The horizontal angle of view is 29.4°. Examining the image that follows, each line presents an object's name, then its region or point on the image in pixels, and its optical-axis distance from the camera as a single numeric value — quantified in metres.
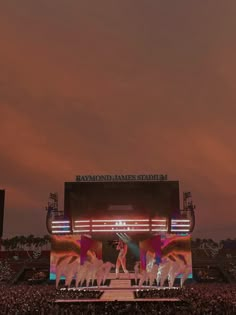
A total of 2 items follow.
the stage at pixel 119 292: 39.28
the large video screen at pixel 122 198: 85.00
